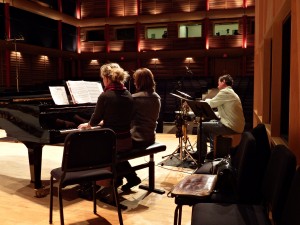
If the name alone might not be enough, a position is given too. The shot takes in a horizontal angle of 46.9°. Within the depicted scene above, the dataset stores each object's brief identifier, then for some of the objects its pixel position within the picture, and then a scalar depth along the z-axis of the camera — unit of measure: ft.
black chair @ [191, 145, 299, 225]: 5.68
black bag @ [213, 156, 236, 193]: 8.38
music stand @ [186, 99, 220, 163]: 13.70
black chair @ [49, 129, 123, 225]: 8.98
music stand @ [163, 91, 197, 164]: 17.80
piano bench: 11.68
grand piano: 11.91
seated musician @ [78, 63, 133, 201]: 11.46
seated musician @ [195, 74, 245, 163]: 16.06
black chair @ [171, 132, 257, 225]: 7.54
